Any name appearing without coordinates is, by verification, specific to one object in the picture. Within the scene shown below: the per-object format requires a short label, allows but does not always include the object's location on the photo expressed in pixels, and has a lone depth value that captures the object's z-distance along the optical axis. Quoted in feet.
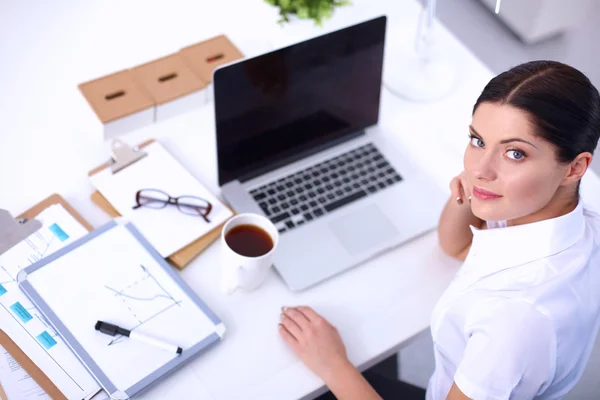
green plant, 4.88
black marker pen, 3.45
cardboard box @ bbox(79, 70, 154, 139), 4.41
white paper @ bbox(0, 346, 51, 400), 3.29
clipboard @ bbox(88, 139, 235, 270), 3.86
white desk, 3.58
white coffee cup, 3.51
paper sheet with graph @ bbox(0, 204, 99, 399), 3.36
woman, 2.90
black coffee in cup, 3.65
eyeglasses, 4.05
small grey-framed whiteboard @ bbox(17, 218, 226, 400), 3.38
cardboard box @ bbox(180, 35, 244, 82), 4.76
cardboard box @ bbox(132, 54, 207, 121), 4.55
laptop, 3.88
